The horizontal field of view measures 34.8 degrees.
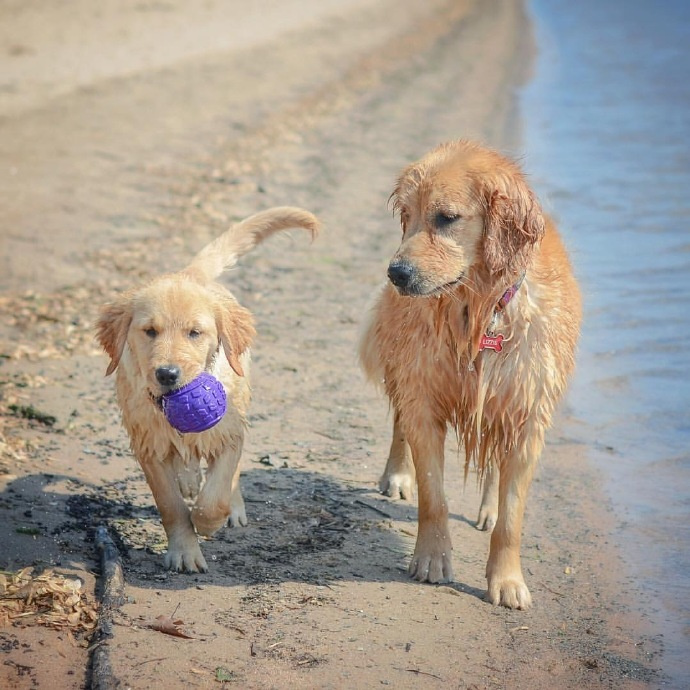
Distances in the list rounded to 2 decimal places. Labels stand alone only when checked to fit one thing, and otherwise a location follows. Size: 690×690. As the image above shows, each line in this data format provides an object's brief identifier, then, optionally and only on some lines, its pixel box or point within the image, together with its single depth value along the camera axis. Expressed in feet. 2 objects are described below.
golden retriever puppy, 15.97
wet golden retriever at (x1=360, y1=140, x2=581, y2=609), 15.11
